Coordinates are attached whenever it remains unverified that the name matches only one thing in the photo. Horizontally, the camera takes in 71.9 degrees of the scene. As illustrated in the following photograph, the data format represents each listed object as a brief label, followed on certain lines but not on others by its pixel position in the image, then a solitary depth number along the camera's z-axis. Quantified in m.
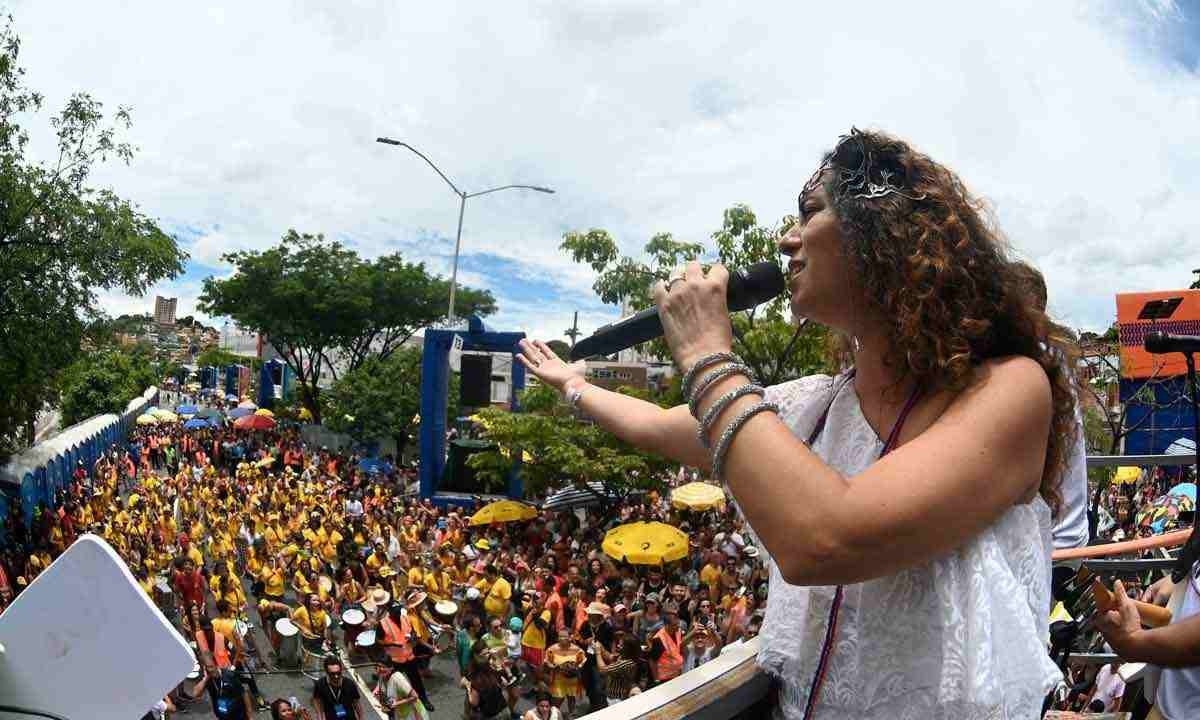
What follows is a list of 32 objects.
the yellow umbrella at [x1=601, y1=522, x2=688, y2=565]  10.45
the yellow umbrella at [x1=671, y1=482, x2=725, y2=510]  12.82
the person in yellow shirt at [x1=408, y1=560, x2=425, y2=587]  10.38
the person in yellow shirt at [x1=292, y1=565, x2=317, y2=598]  9.84
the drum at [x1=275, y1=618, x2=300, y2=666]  8.80
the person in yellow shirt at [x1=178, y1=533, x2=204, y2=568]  10.58
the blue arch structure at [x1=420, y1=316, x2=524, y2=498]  18.72
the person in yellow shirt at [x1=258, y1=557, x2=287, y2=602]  10.45
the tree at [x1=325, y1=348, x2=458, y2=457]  27.47
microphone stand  1.74
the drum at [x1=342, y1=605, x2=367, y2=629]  8.89
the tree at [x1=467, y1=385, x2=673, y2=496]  14.46
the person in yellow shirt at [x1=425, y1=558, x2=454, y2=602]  10.26
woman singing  0.89
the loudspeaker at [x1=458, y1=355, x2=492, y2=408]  16.84
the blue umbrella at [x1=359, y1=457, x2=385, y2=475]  23.87
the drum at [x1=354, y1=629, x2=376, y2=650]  8.24
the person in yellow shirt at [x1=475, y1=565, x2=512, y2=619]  9.34
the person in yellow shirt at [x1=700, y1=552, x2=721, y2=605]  9.77
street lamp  17.88
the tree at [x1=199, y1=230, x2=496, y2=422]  29.56
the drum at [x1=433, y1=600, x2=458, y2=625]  9.30
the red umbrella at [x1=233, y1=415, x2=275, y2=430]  30.77
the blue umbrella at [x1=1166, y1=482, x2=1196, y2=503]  10.87
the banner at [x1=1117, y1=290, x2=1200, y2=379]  14.70
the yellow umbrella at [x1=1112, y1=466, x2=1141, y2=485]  15.26
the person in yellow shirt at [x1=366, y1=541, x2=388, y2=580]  10.87
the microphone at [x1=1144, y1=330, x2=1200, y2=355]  1.71
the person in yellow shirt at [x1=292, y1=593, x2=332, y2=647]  8.95
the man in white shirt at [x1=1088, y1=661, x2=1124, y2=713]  4.39
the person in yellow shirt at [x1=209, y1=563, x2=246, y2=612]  9.07
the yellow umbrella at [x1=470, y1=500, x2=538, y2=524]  13.92
